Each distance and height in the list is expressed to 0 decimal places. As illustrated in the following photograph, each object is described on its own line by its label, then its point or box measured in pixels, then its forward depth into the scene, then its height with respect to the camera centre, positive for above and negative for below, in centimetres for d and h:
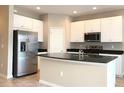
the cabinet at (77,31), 461 +70
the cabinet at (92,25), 422 +91
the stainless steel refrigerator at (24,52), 345 -26
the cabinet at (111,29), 380 +67
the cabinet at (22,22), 361 +93
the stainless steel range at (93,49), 424 -18
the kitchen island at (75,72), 210 -68
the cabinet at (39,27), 430 +85
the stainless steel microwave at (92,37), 414 +38
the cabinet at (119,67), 368 -85
